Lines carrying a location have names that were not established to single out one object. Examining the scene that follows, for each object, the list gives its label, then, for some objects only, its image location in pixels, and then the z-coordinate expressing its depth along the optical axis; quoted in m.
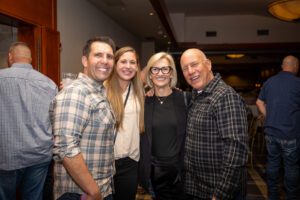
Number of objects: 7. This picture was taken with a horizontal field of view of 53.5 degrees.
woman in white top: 2.04
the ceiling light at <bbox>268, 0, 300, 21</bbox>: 4.22
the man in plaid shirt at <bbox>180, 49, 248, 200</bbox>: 1.64
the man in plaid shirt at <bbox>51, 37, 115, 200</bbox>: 1.40
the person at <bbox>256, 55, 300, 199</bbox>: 3.39
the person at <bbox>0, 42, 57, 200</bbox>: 2.41
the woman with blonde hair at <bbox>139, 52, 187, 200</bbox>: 2.12
